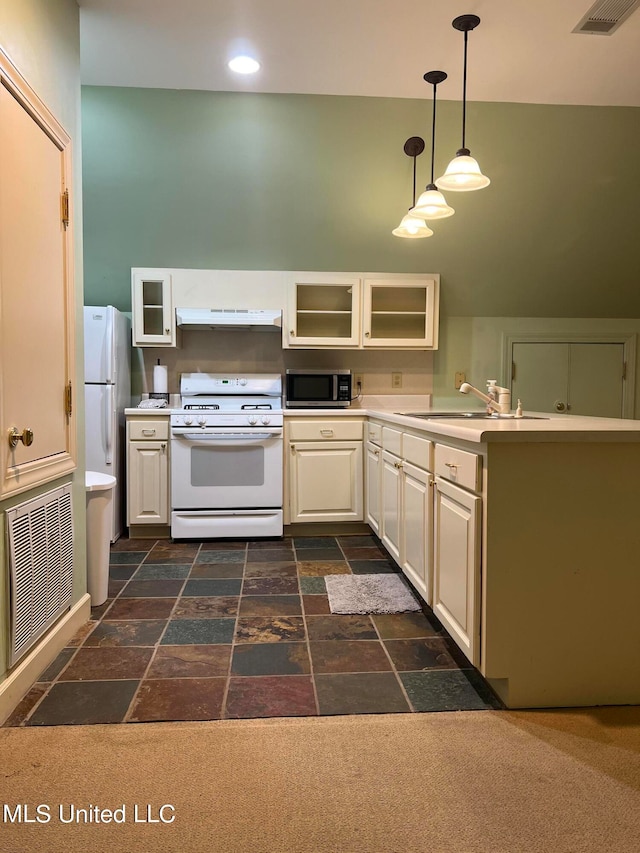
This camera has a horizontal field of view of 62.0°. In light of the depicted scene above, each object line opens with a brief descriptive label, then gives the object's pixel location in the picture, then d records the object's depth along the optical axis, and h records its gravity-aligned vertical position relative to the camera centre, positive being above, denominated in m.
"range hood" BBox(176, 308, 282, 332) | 3.62 +0.56
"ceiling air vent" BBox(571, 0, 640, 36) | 2.19 +1.65
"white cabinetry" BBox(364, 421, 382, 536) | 3.20 -0.46
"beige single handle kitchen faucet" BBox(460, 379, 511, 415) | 2.75 +0.01
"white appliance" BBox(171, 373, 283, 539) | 3.47 -0.48
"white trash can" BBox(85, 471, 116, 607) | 2.39 -0.61
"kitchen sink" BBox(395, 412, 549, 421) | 2.99 -0.08
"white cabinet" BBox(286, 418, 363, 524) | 3.61 -0.47
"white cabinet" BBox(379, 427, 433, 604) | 2.19 -0.49
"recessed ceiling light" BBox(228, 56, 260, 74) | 2.65 +1.70
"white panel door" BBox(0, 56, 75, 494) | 1.59 +0.34
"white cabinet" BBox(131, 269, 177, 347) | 3.66 +0.62
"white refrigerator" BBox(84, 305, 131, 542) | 3.34 +0.07
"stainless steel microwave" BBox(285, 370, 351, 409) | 3.77 +0.09
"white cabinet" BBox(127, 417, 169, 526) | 3.51 -0.44
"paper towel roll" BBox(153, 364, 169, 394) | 3.88 +0.14
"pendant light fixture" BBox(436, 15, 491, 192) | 2.11 +0.92
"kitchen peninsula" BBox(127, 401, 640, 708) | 1.61 -0.49
